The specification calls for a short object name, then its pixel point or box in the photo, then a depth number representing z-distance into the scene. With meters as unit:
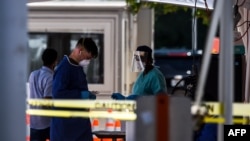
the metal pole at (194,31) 22.87
